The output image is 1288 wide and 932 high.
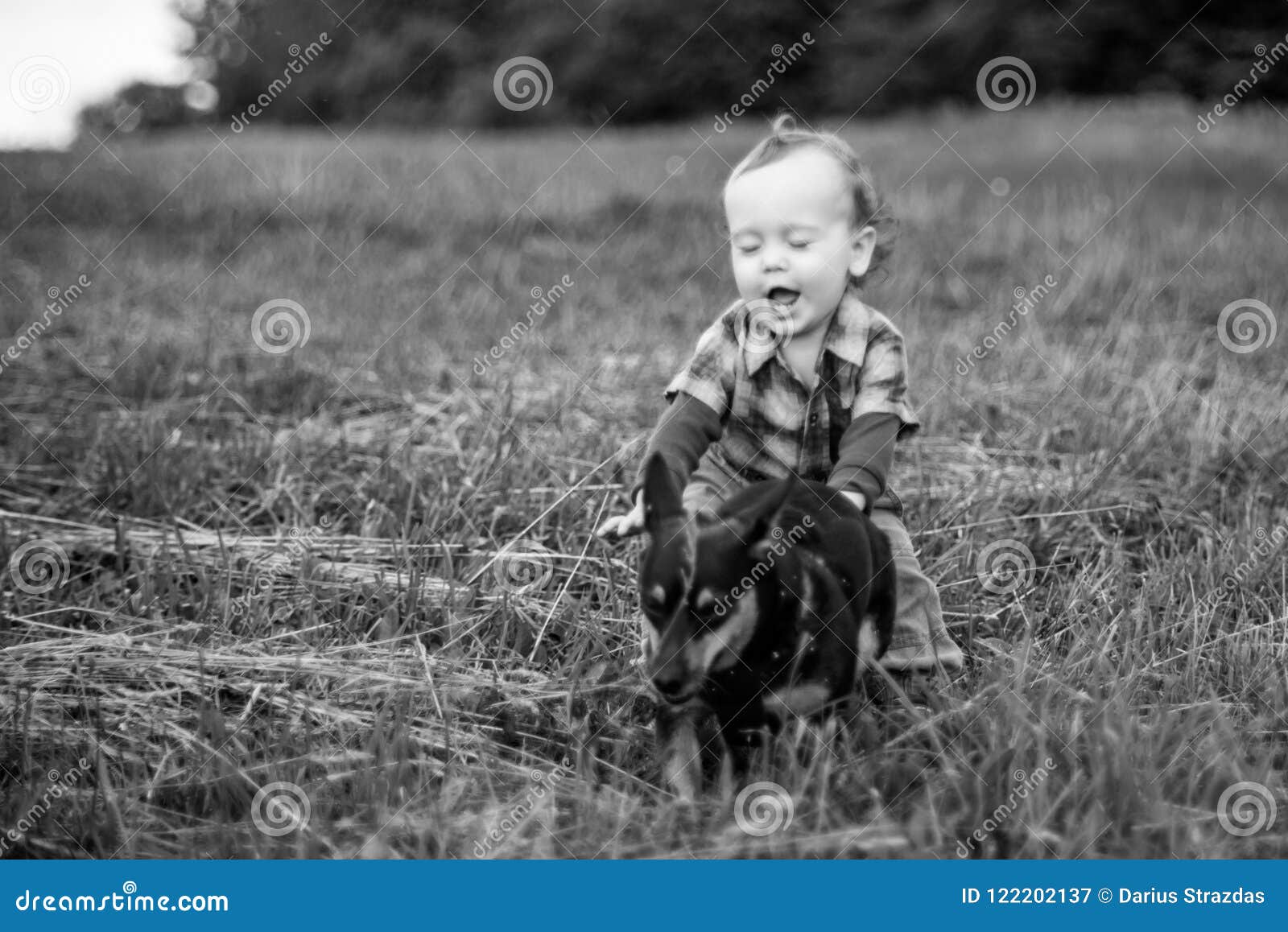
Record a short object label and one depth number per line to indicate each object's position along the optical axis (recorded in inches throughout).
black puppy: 104.0
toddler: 110.4
